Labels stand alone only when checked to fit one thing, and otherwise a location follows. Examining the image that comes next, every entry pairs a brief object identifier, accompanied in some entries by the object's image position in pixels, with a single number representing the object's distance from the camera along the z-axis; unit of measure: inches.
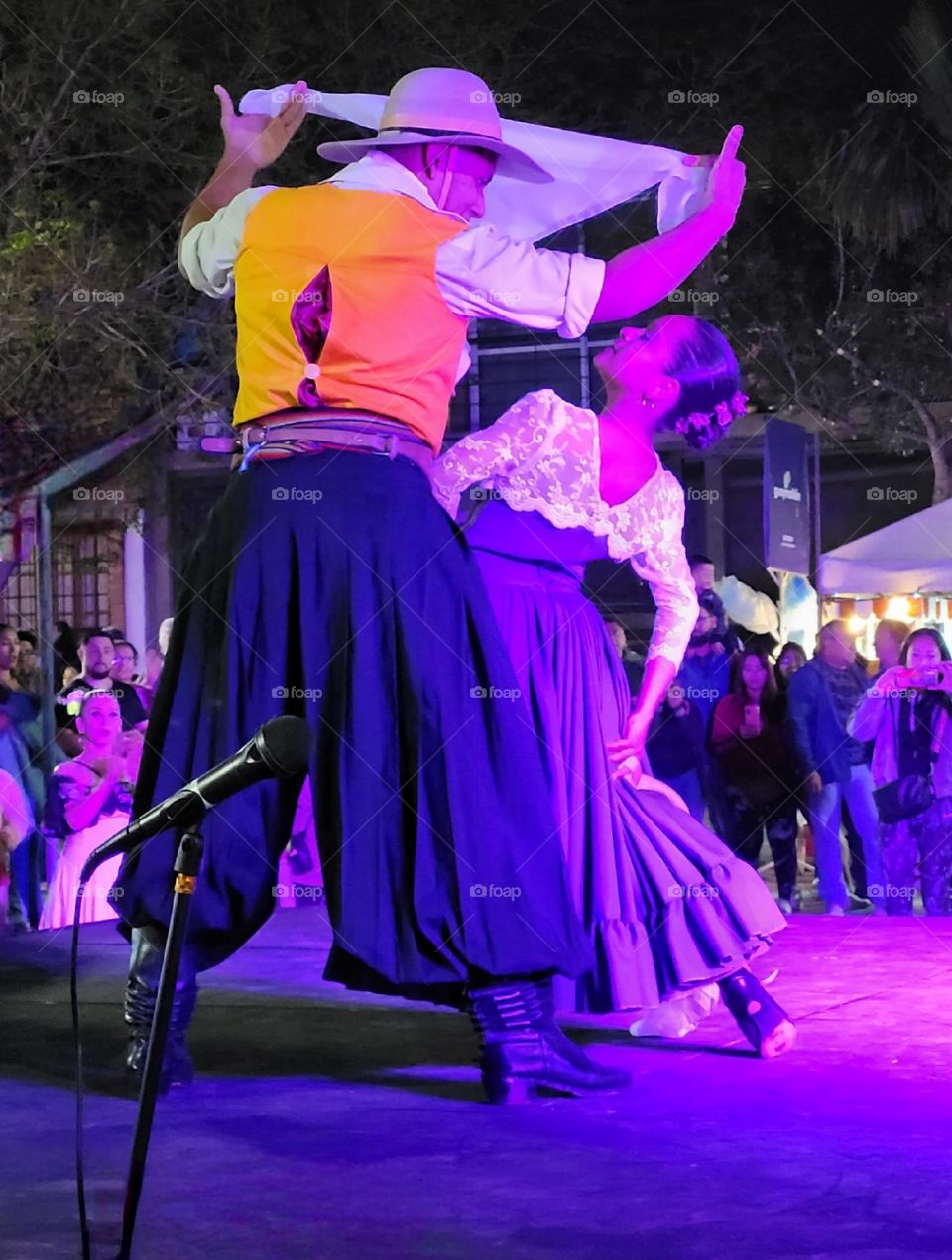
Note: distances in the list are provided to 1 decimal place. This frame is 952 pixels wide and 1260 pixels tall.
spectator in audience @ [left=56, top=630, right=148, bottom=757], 314.7
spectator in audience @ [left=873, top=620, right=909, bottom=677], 310.8
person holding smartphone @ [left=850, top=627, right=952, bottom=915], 297.3
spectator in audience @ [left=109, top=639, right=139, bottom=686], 339.0
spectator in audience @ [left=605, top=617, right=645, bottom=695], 331.0
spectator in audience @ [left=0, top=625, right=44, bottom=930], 300.0
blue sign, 384.8
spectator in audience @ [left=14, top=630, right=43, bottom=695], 344.4
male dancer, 136.8
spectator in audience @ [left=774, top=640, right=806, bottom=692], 330.0
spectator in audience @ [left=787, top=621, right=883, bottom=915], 299.7
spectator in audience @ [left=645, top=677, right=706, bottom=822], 305.6
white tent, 381.7
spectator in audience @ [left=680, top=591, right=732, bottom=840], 307.6
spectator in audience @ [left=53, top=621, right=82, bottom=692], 428.1
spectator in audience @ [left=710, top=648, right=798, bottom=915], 303.1
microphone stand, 86.5
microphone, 83.3
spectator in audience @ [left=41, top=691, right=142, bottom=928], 283.0
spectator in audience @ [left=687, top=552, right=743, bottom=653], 320.2
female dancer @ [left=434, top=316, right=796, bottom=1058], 153.6
